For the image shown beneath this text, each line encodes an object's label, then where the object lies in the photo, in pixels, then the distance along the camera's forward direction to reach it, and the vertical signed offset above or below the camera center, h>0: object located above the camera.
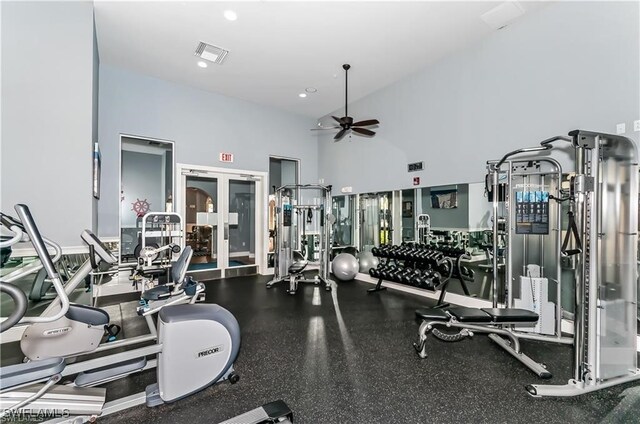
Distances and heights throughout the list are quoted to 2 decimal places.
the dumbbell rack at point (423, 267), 3.96 -0.81
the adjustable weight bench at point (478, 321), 2.50 -0.96
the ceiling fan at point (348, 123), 4.80 +1.55
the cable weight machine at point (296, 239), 5.16 -0.49
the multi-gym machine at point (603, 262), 2.06 -0.37
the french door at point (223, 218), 5.68 -0.10
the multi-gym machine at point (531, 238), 2.91 -0.29
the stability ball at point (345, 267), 5.41 -1.04
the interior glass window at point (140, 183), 5.00 +0.56
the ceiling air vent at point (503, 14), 3.34 +2.46
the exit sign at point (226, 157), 5.87 +1.18
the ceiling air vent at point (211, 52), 4.16 +2.45
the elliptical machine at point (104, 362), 1.52 -0.94
